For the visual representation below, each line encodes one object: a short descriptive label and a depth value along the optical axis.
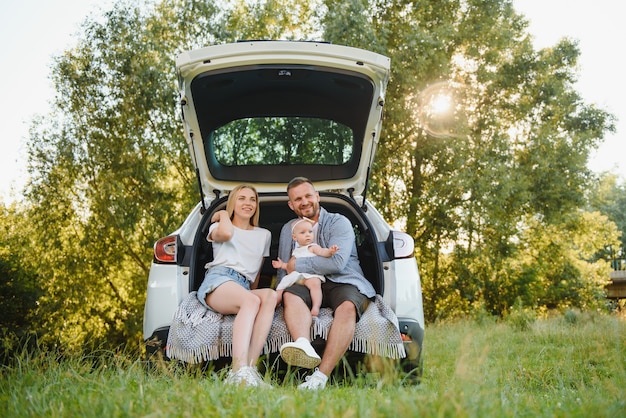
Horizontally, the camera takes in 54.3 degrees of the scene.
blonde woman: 3.45
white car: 3.72
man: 3.35
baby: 3.78
